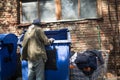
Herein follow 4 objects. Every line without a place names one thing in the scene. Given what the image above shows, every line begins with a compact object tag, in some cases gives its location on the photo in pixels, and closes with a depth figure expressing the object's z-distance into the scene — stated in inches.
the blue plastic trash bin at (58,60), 160.3
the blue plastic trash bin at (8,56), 175.2
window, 201.3
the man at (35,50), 157.8
